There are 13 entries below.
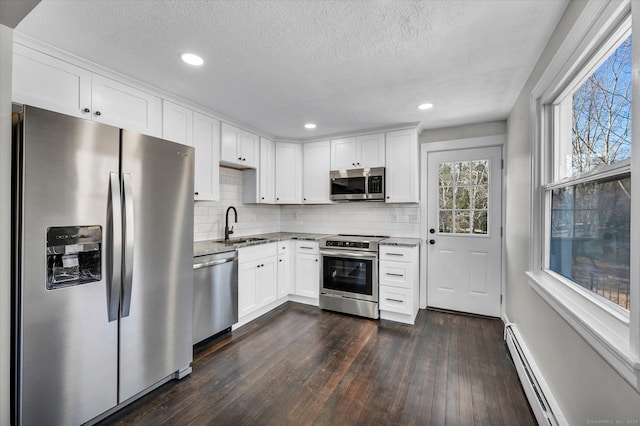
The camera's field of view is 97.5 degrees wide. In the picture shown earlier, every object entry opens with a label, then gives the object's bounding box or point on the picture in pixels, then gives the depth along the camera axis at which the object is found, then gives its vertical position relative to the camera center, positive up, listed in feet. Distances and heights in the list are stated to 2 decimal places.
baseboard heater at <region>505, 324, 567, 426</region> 5.04 -3.63
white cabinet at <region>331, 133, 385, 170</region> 12.14 +2.75
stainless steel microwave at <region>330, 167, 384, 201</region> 12.00 +1.29
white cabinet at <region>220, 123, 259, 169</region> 10.66 +2.66
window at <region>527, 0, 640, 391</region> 3.45 +0.50
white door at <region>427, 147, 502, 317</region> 11.05 -0.66
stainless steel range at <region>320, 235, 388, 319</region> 11.12 -2.56
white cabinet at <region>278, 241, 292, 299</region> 12.26 -2.50
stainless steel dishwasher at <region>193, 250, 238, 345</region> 8.36 -2.57
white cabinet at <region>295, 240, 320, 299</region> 12.35 -2.48
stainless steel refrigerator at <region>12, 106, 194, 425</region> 4.64 -1.06
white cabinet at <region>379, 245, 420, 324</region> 10.55 -2.66
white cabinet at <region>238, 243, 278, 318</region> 10.12 -2.50
